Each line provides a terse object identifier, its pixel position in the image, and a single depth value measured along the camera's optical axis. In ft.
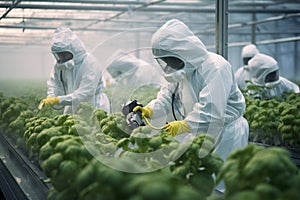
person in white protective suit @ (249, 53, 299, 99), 19.45
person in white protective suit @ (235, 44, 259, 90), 26.11
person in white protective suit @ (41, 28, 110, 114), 14.02
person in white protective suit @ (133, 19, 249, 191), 8.58
